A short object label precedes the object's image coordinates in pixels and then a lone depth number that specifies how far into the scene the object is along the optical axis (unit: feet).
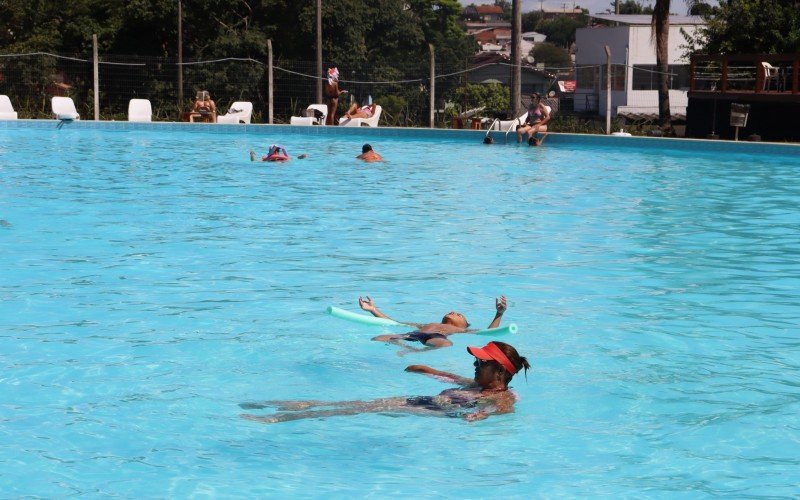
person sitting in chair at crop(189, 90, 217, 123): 91.81
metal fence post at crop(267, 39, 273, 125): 91.87
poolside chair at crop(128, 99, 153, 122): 91.04
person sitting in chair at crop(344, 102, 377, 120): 89.66
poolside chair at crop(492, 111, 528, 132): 83.10
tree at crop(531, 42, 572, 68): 412.16
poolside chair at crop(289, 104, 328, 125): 89.97
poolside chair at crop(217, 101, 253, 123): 91.30
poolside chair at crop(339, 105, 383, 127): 89.40
